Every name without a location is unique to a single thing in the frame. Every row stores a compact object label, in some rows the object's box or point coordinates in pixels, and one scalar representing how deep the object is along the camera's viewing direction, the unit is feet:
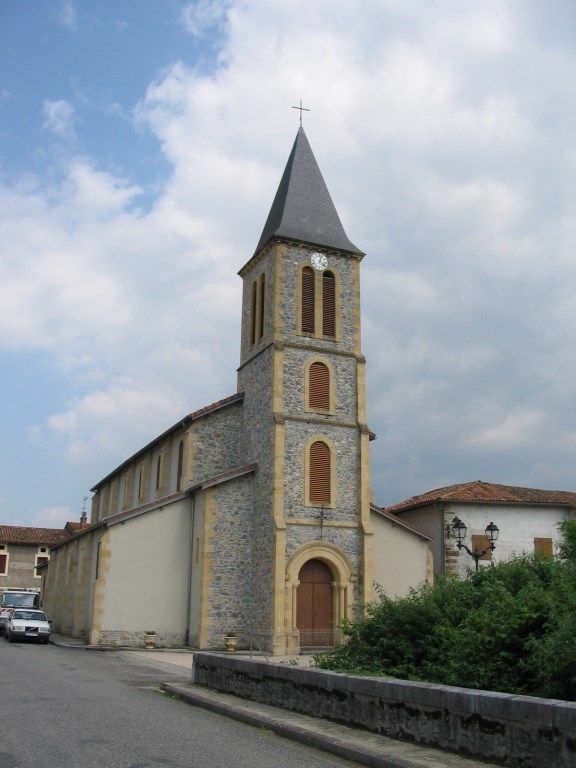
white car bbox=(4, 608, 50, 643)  90.22
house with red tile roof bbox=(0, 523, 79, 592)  188.17
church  82.89
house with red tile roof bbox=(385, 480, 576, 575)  101.24
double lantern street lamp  70.79
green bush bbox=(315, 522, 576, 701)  24.58
